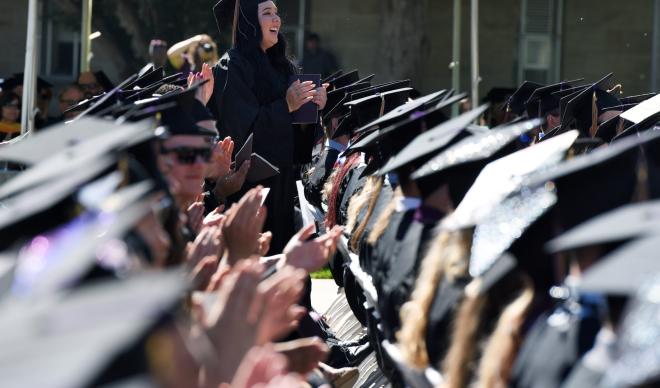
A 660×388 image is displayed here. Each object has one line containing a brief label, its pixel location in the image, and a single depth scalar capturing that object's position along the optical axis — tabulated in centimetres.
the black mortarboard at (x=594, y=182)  606
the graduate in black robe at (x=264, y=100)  1385
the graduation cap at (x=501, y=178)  640
